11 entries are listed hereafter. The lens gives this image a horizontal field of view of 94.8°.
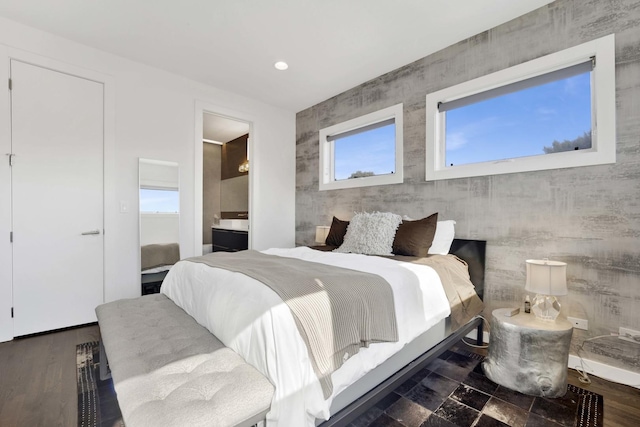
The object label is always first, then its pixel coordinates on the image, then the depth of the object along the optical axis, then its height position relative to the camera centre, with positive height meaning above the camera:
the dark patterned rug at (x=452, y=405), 1.57 -1.11
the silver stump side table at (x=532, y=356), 1.79 -0.89
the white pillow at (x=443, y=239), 2.66 -0.23
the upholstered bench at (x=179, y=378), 0.96 -0.63
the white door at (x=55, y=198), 2.65 +0.17
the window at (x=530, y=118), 2.10 +0.83
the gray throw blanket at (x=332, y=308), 1.26 -0.45
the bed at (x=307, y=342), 1.17 -0.59
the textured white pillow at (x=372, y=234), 2.71 -0.19
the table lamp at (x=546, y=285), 1.90 -0.47
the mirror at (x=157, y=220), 3.29 -0.05
